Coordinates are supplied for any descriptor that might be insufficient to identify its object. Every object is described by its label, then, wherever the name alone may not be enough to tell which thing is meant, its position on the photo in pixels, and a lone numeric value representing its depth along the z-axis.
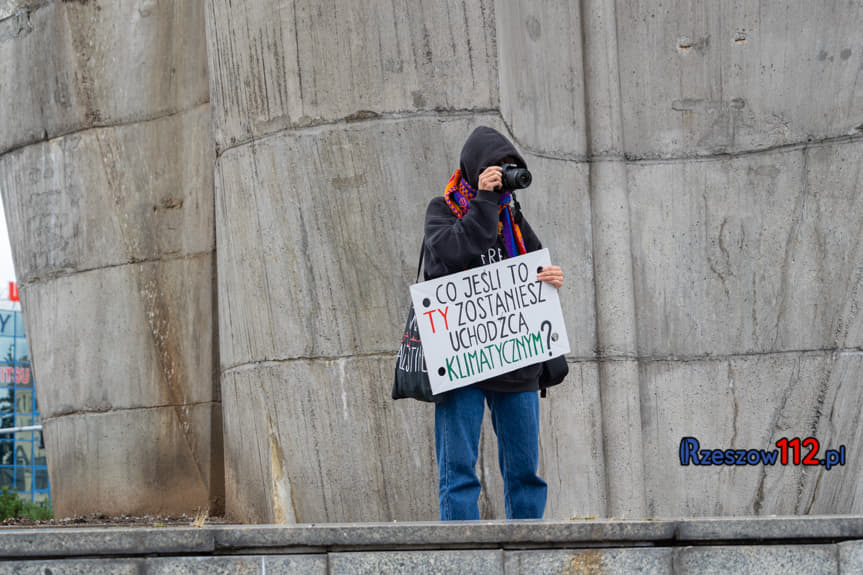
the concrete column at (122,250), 17.83
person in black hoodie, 9.19
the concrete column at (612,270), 14.91
